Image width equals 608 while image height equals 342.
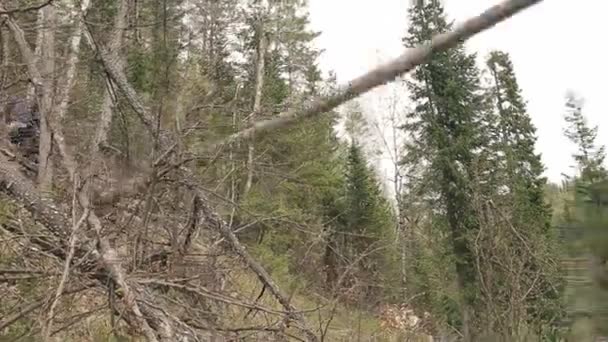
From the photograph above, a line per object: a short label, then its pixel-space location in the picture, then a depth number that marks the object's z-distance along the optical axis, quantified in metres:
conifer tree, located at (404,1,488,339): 20.15
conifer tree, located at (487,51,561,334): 6.81
